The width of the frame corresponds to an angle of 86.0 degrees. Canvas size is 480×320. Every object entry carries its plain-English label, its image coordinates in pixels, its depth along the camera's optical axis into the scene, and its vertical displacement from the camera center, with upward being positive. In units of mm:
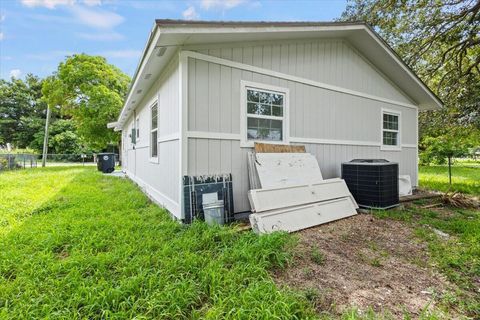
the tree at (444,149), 7516 +103
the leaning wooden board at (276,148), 4414 +99
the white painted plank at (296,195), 3713 -679
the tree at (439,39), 8477 +3989
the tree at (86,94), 16312 +3892
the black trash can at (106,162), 13266 -384
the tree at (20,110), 29297 +5486
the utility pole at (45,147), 16797 +512
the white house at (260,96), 3883 +1139
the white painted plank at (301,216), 3539 -976
